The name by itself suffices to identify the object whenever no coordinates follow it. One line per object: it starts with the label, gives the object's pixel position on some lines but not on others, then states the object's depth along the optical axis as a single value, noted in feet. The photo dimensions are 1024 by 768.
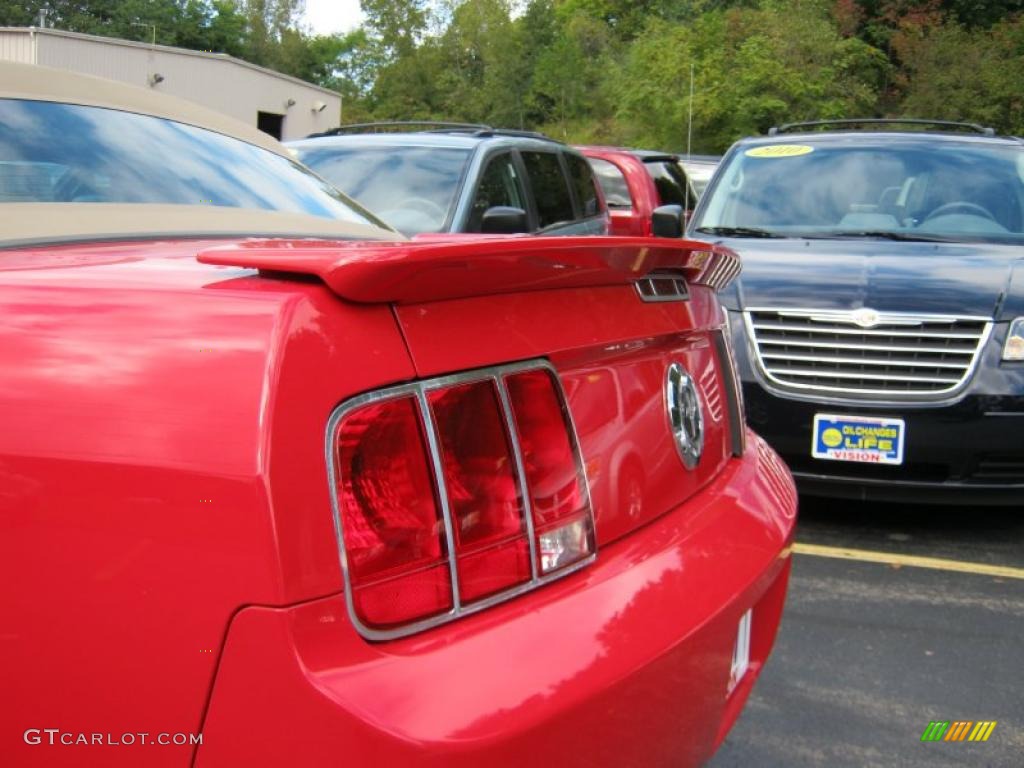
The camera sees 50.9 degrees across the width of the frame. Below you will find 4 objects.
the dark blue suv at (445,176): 20.01
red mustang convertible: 4.29
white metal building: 91.86
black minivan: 14.10
